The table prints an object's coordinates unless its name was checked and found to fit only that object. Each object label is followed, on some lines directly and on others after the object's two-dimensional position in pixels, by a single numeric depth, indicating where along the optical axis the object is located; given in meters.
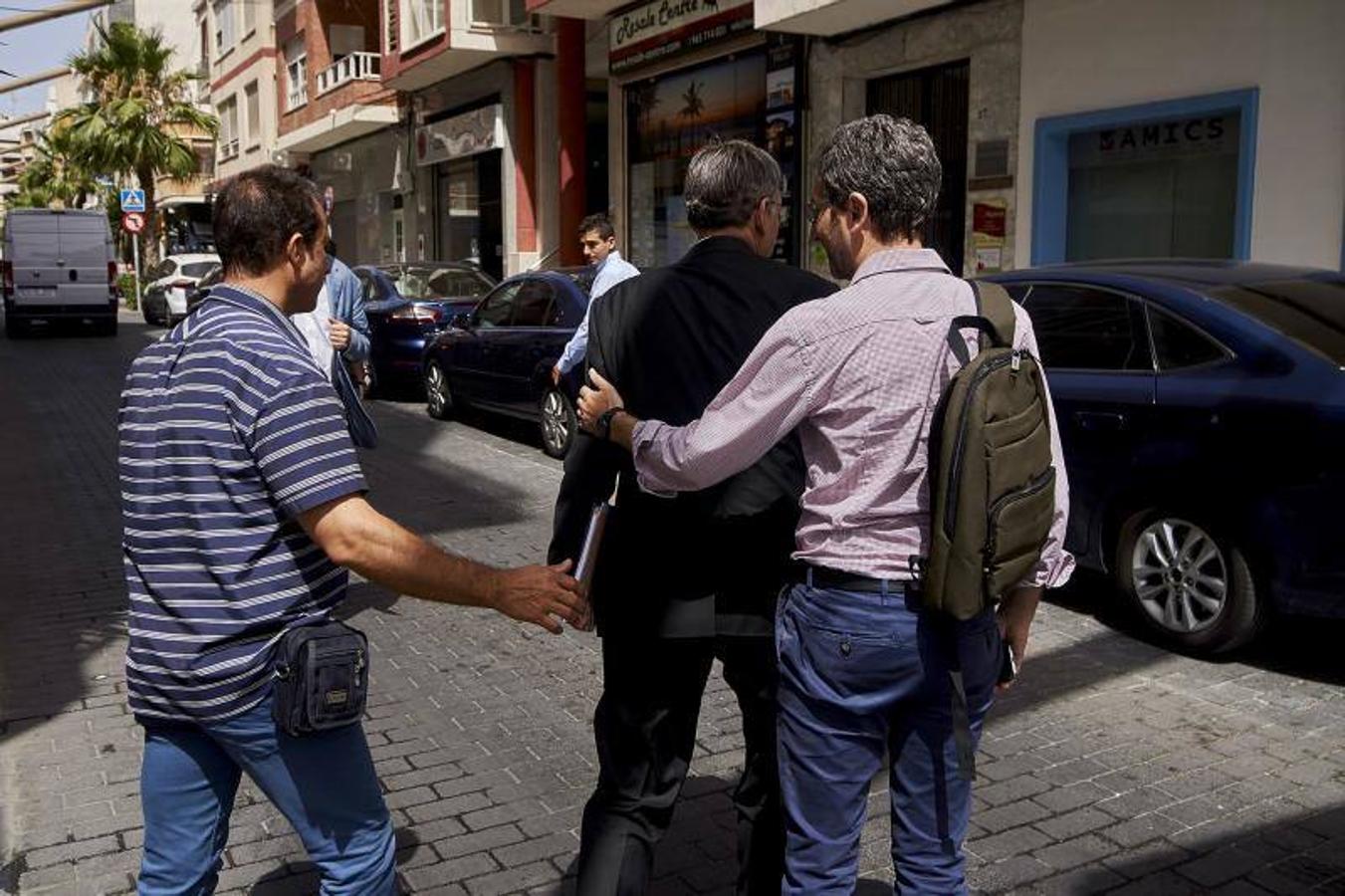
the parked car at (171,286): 28.05
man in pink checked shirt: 2.28
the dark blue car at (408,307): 14.50
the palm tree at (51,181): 52.90
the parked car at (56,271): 25.16
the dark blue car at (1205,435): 4.99
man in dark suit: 2.64
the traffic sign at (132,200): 33.06
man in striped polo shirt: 2.22
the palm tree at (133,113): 36.09
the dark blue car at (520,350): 10.79
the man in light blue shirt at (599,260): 8.14
